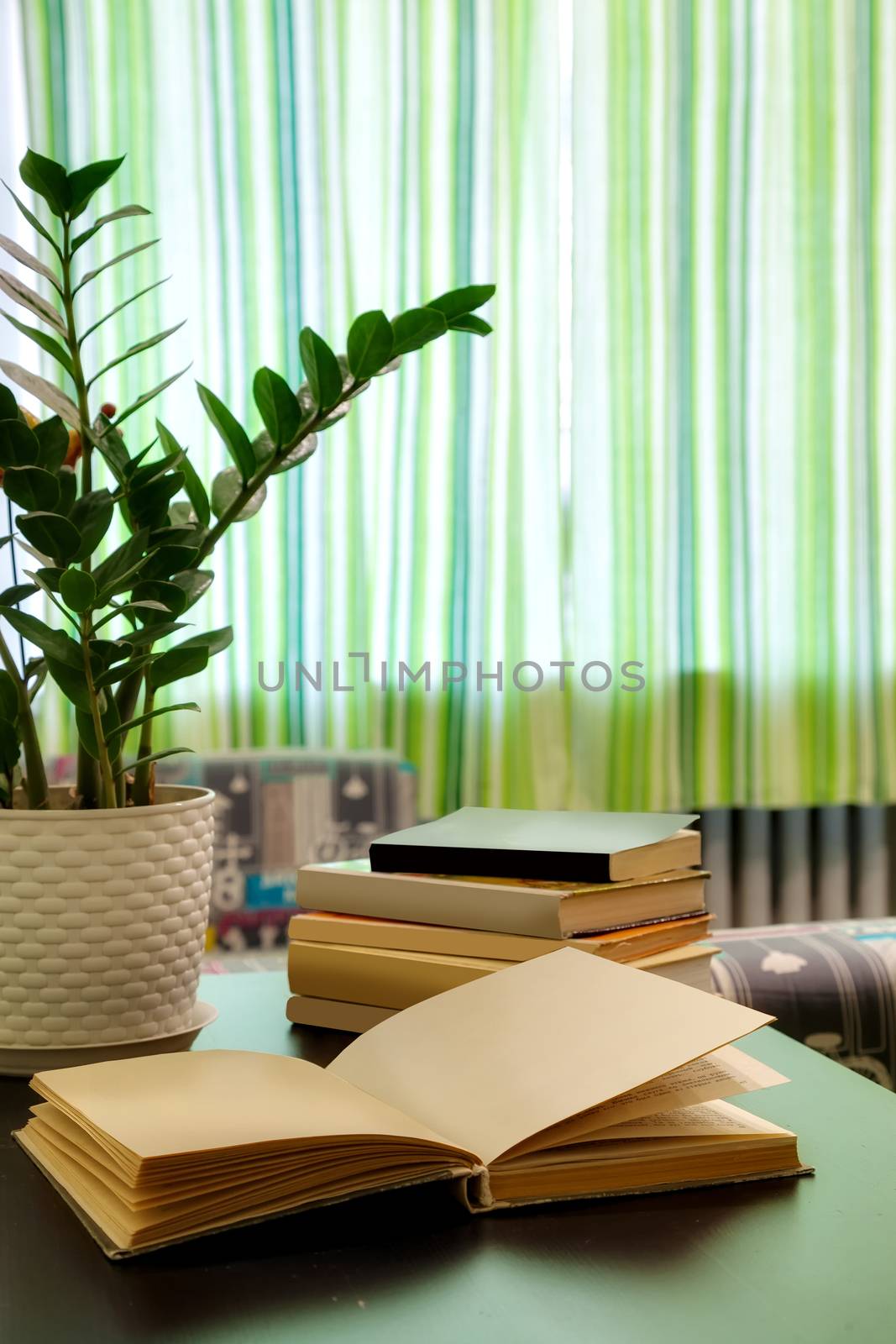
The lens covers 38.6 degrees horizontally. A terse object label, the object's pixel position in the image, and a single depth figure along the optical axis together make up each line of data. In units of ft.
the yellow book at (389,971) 2.38
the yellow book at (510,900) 2.31
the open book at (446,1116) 1.54
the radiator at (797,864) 8.45
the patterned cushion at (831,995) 3.74
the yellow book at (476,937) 2.32
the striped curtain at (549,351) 7.42
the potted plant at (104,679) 2.22
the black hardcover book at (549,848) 2.35
